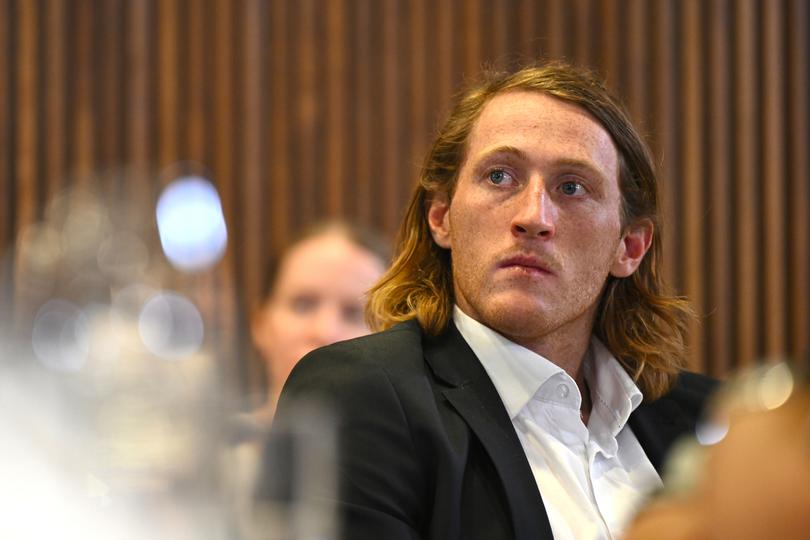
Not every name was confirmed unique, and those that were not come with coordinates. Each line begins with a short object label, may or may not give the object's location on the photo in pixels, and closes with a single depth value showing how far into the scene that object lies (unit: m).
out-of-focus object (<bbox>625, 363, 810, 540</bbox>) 1.68
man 3.31
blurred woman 3.82
